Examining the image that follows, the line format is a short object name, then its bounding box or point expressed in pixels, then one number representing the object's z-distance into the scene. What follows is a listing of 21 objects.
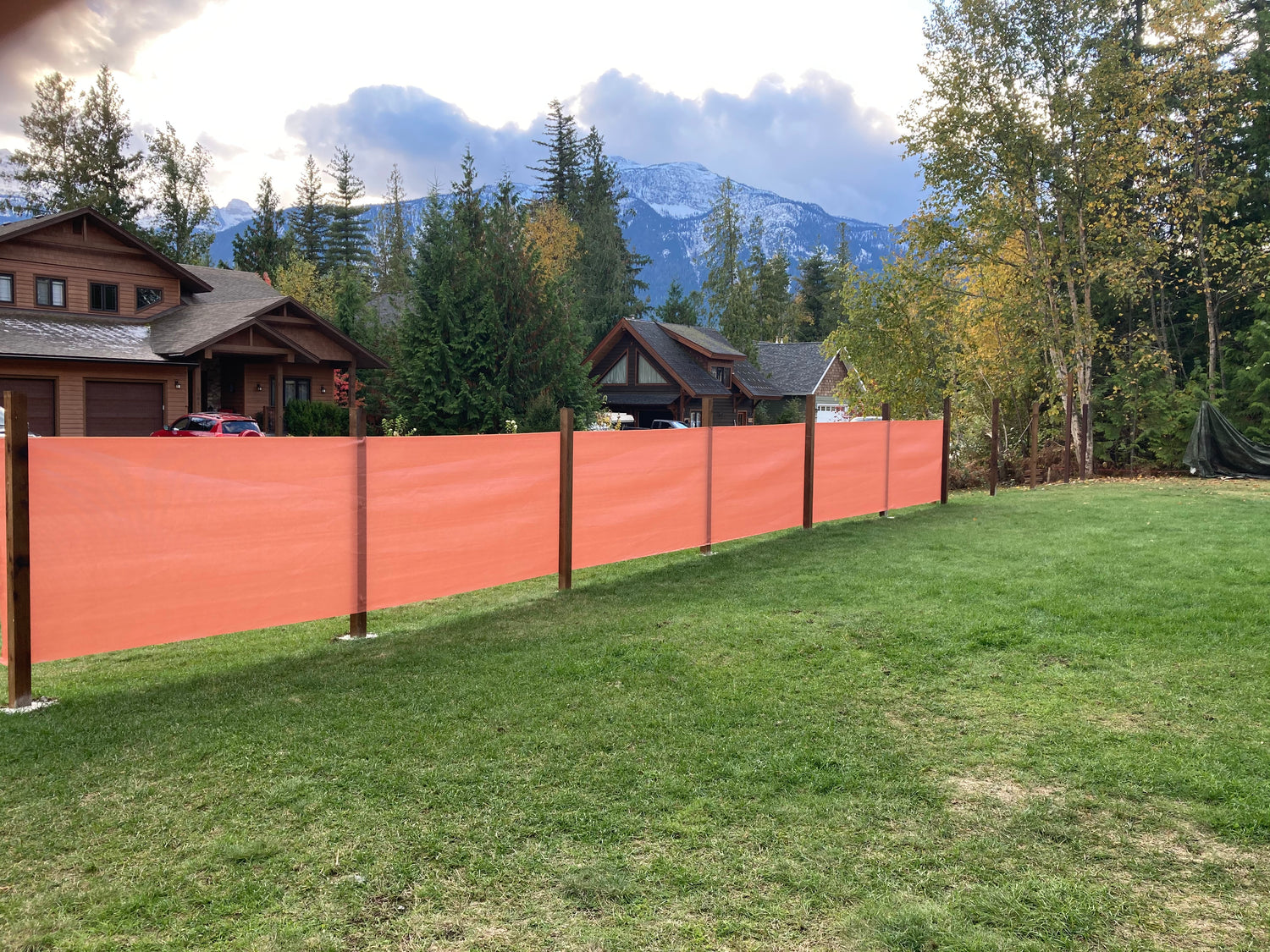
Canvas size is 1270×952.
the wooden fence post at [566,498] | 8.61
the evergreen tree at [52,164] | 48.78
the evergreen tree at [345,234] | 79.25
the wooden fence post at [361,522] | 6.81
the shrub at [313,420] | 31.62
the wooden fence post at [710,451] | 10.41
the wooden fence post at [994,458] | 17.83
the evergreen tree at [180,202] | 53.09
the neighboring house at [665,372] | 46.69
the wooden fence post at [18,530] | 5.09
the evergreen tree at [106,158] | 49.47
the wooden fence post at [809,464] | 12.26
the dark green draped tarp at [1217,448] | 20.30
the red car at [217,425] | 25.50
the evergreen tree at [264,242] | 60.31
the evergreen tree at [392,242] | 70.44
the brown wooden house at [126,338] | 27.02
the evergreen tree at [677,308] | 60.53
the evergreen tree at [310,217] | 77.19
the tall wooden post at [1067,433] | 20.50
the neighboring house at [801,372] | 55.25
